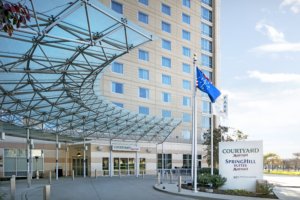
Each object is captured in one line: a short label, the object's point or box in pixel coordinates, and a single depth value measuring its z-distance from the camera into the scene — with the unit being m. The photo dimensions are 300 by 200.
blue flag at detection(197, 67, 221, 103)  17.24
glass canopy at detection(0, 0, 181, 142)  9.25
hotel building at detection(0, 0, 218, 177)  32.90
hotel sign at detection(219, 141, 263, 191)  16.25
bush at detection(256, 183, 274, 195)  14.95
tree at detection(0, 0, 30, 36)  2.91
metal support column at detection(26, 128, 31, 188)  19.15
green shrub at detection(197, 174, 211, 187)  17.10
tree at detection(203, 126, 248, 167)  33.43
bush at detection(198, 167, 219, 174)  23.46
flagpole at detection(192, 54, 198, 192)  16.07
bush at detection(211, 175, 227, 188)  16.73
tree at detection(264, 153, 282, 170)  58.00
